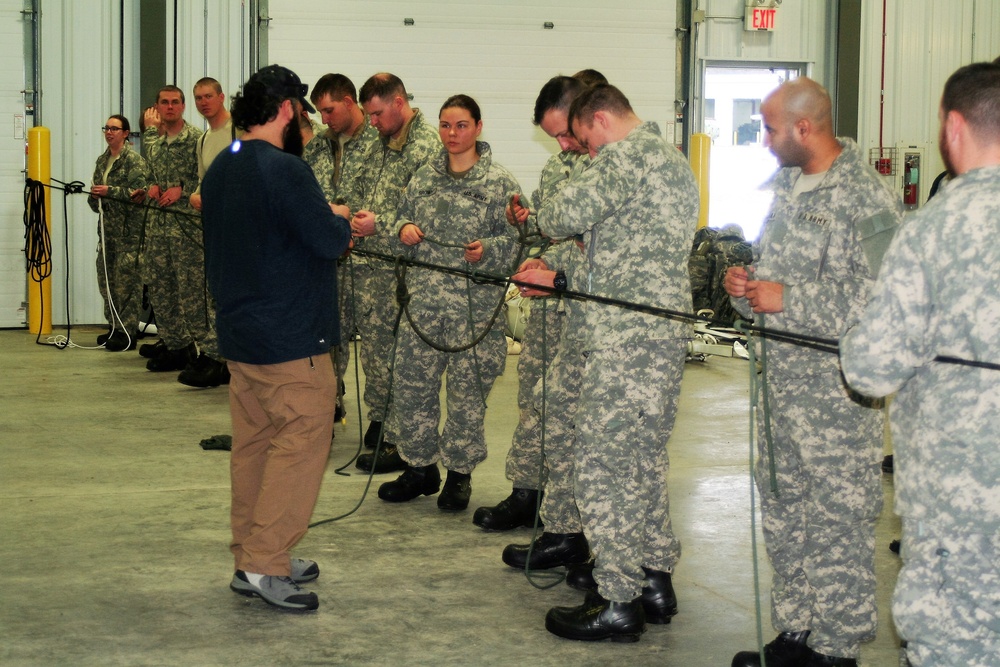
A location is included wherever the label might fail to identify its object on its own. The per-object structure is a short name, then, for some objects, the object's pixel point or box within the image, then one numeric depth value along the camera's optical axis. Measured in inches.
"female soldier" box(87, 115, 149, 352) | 375.6
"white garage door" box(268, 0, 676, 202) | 456.4
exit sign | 479.5
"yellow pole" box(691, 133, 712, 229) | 475.9
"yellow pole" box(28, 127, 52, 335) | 427.8
